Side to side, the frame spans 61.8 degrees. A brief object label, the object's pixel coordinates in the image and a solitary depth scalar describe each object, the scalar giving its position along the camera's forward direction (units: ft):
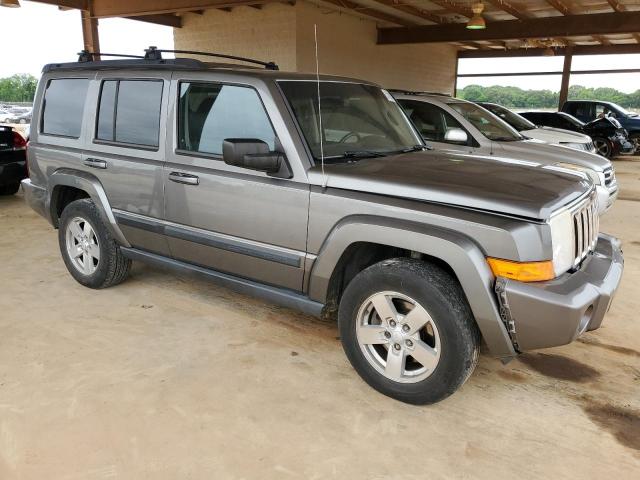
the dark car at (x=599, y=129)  47.55
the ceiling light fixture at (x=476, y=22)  39.09
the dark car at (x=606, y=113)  52.54
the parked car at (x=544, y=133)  29.55
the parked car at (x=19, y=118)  71.87
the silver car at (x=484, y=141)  21.76
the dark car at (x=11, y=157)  25.73
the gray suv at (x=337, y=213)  8.34
